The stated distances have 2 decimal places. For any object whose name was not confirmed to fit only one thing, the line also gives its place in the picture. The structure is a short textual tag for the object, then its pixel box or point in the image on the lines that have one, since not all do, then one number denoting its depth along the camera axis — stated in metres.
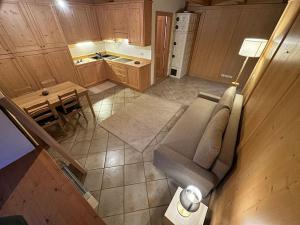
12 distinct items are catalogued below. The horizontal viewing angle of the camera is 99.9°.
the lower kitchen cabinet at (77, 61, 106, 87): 3.73
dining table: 2.09
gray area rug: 2.42
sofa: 1.26
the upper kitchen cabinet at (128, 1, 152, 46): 2.91
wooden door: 3.81
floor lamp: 2.20
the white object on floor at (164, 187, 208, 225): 1.16
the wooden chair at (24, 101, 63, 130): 1.97
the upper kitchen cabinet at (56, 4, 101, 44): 3.13
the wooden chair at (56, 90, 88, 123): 2.20
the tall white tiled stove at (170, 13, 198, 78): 3.77
